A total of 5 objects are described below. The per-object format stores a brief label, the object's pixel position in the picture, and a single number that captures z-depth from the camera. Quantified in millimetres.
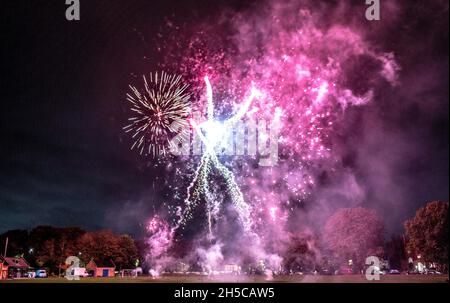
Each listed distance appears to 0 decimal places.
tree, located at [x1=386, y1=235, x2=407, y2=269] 91062
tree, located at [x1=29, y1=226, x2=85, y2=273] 79000
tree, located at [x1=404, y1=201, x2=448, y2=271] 59312
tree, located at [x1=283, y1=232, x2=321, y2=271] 77438
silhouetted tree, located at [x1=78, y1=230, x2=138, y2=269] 80606
